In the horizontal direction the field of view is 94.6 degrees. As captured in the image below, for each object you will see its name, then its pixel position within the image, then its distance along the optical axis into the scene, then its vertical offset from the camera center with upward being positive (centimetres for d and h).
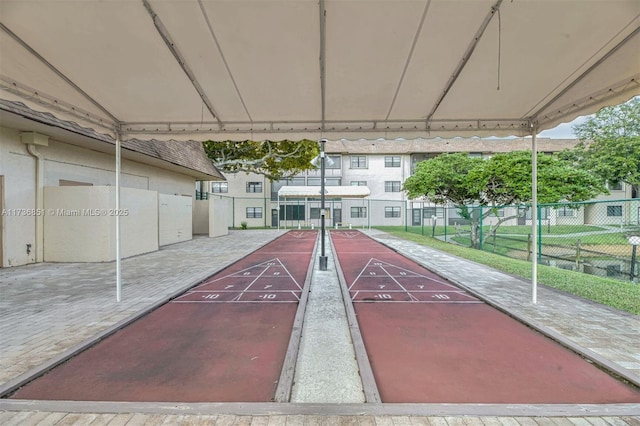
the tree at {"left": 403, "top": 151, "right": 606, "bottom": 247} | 1195 +138
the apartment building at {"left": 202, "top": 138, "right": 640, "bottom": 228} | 3225 +303
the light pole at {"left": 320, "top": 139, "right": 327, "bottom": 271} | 823 -57
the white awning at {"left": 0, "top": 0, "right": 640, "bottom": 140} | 307 +193
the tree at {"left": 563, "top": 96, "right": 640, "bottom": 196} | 2005 +482
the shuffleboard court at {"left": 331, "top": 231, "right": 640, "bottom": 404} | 276 -169
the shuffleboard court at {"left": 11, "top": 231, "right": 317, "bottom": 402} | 277 -170
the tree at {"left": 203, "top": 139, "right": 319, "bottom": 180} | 1931 +384
